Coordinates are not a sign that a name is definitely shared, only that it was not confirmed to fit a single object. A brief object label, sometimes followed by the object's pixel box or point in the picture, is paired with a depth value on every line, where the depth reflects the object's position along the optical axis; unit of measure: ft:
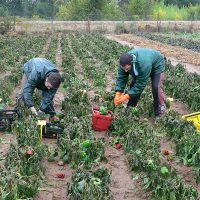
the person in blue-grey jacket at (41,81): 21.50
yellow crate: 23.98
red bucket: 23.84
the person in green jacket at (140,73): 24.23
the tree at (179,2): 229.86
